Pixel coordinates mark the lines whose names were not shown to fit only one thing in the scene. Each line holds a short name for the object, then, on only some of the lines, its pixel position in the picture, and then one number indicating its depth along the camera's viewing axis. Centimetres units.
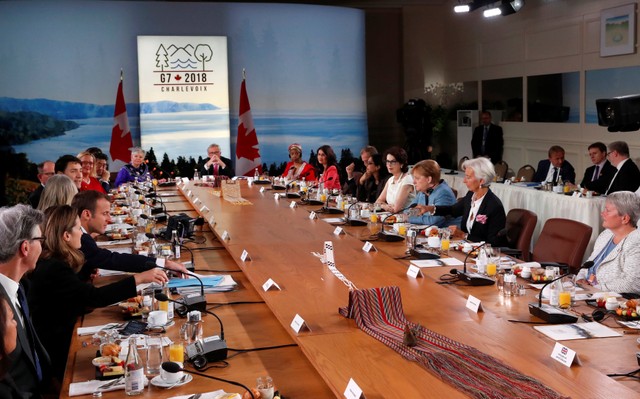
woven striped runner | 226
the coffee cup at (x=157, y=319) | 310
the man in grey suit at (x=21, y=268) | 255
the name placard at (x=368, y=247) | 447
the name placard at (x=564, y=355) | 249
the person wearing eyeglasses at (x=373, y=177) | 801
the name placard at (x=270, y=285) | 349
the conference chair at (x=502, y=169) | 1106
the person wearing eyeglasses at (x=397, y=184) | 677
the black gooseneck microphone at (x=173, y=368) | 244
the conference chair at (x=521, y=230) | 536
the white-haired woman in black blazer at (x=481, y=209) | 534
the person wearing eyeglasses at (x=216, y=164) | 1027
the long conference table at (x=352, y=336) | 239
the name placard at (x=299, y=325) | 286
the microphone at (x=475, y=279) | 375
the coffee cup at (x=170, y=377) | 250
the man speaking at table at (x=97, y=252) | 399
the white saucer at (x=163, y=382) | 248
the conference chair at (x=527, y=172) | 1041
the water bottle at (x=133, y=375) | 244
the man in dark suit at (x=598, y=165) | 852
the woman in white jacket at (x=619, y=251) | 382
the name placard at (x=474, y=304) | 317
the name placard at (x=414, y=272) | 381
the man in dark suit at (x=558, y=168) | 910
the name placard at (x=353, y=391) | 218
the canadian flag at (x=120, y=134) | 1122
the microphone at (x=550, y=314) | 308
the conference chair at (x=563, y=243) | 473
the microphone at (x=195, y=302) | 334
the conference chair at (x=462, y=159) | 1231
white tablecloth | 725
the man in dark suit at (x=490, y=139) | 1203
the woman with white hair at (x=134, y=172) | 948
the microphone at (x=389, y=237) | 502
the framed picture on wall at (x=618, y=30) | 920
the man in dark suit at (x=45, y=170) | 696
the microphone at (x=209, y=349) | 271
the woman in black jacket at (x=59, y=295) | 334
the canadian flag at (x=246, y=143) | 1159
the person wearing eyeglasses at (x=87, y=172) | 738
